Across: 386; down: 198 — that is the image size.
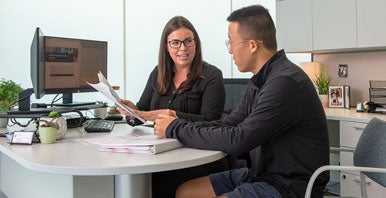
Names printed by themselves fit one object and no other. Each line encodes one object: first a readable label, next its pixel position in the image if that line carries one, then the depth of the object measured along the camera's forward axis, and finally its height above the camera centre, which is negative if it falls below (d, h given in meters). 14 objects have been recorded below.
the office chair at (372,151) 1.60 -0.24
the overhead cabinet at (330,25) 2.95 +0.66
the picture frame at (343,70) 3.56 +0.28
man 1.29 -0.11
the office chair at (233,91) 2.70 +0.06
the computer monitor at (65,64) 1.88 +0.20
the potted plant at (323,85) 3.55 +0.13
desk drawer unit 2.63 -0.50
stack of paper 1.26 -0.16
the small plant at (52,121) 1.48 -0.09
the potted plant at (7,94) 2.00 +0.03
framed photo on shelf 3.44 +0.02
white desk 1.08 -0.20
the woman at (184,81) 1.93 +0.10
